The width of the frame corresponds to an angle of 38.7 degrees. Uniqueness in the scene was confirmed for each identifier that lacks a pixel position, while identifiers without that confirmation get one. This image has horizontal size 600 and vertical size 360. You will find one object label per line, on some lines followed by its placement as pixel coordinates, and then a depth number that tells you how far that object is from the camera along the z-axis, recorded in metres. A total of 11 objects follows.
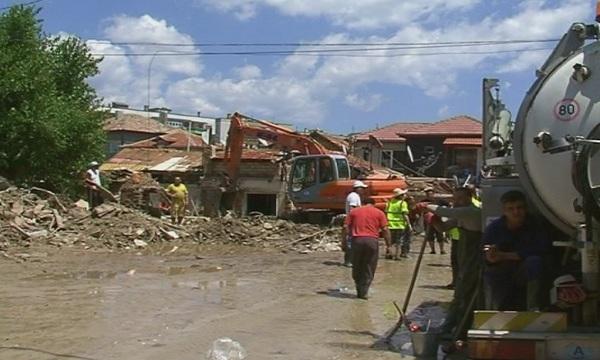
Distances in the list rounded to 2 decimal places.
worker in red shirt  13.29
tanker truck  5.72
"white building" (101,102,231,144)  78.44
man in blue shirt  6.77
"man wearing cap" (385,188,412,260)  19.58
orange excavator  27.34
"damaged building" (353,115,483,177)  49.72
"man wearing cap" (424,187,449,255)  17.29
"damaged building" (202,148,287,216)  32.44
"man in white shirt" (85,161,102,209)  26.34
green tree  27.03
